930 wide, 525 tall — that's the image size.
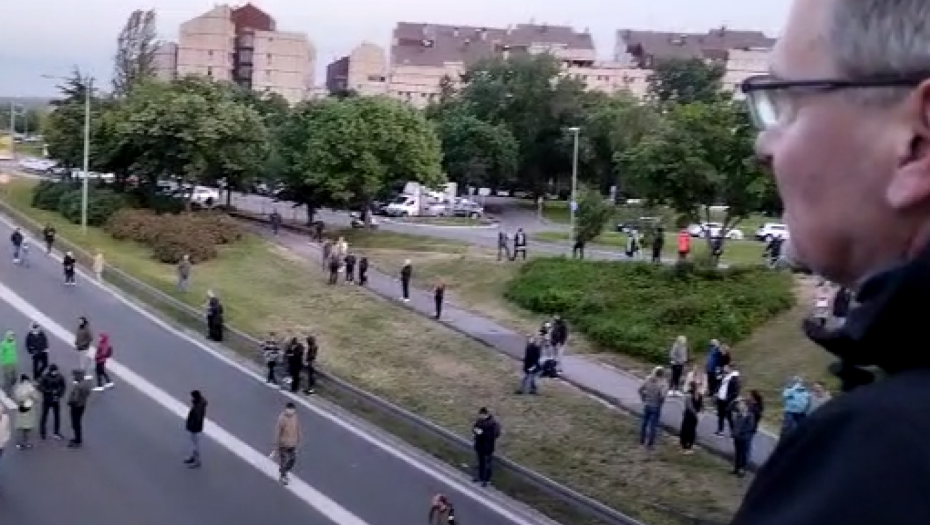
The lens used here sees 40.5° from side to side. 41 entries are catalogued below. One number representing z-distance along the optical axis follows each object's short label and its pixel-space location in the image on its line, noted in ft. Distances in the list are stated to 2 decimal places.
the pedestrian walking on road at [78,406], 61.16
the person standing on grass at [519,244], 132.05
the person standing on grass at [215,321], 92.12
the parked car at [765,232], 154.20
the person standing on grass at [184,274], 113.80
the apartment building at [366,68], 429.79
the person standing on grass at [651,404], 67.46
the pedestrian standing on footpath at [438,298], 103.65
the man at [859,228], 3.39
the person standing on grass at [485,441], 59.00
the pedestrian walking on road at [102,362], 75.15
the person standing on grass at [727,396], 68.33
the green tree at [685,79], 274.77
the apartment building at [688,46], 393.91
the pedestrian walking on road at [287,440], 57.06
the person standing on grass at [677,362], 79.56
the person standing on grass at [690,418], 65.72
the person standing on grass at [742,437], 61.00
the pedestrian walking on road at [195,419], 58.65
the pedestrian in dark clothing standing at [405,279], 111.45
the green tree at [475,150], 216.54
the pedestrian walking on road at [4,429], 52.16
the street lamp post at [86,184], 145.07
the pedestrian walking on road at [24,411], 58.44
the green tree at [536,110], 223.30
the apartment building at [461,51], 397.19
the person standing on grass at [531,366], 79.25
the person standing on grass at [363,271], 119.14
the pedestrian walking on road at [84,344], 76.74
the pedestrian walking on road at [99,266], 117.39
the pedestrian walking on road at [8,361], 70.59
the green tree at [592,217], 127.16
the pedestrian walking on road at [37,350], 74.84
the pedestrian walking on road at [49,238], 133.59
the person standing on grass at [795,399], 55.11
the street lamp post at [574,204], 133.75
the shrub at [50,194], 172.35
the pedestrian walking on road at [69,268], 114.52
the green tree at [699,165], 110.32
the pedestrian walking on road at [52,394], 62.28
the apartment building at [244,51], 390.83
